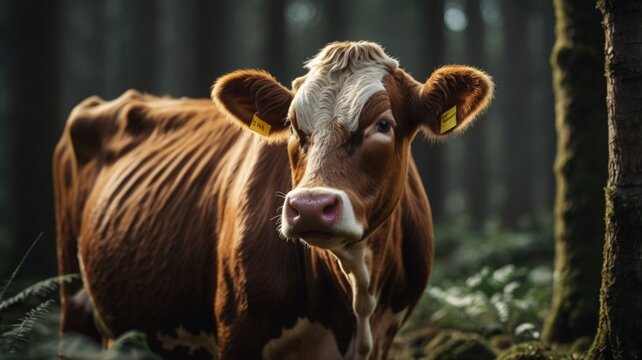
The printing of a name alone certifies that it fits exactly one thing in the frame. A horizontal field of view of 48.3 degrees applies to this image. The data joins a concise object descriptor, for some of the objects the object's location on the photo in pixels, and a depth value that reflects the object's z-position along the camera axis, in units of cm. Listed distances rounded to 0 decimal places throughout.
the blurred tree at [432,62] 1512
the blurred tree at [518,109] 2477
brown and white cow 388
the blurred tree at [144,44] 2091
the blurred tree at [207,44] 1348
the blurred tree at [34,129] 1166
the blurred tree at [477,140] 2461
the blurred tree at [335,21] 2619
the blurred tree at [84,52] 3831
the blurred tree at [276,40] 1544
